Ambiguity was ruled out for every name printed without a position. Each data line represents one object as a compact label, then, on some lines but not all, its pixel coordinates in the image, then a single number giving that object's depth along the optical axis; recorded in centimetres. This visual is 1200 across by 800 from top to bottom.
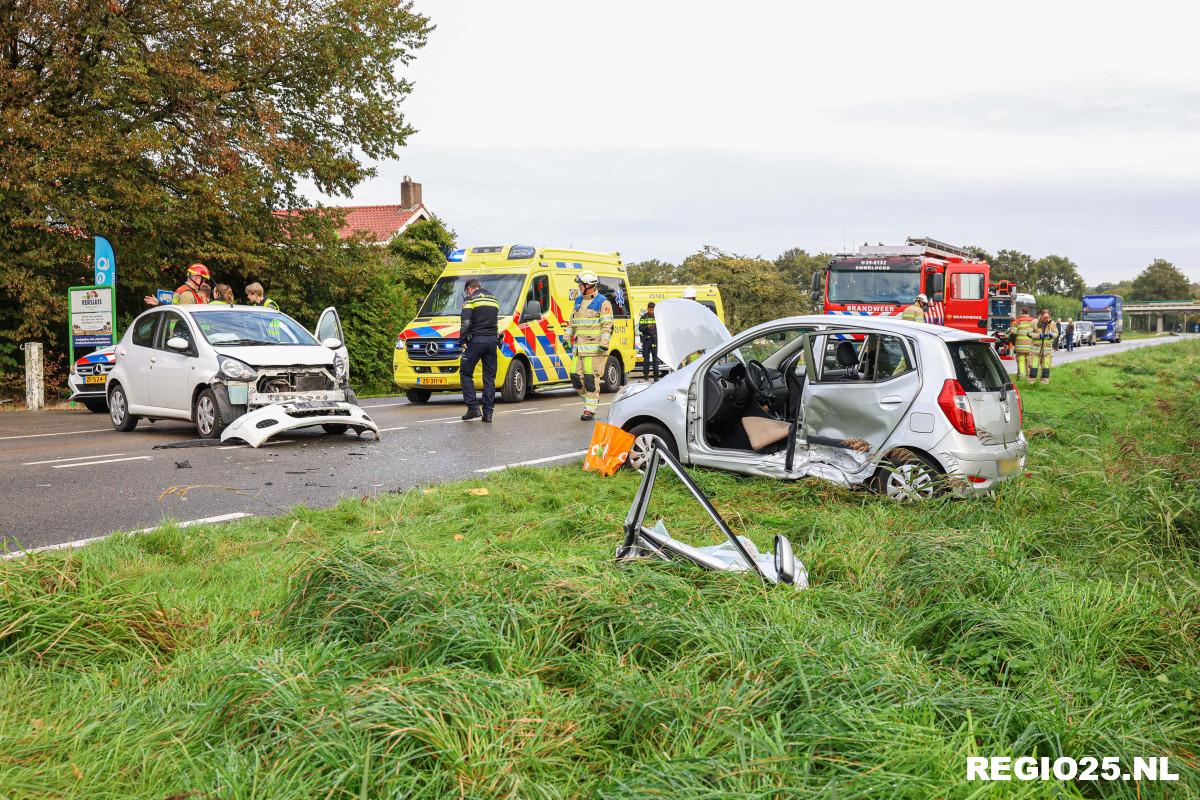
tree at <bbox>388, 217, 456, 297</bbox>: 3703
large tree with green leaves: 1611
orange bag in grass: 813
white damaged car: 1048
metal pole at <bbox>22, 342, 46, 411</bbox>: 1620
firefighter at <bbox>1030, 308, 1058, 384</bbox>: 2067
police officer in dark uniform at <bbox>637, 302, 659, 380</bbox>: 2170
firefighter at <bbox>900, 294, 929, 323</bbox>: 1598
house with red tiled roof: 5044
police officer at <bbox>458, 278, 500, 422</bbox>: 1329
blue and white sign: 1608
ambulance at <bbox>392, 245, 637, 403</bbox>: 1636
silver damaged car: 681
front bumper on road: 1010
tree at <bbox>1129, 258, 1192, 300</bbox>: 13175
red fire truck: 2083
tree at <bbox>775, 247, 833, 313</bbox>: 6431
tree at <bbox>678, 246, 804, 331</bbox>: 4753
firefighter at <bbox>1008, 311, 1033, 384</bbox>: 2039
